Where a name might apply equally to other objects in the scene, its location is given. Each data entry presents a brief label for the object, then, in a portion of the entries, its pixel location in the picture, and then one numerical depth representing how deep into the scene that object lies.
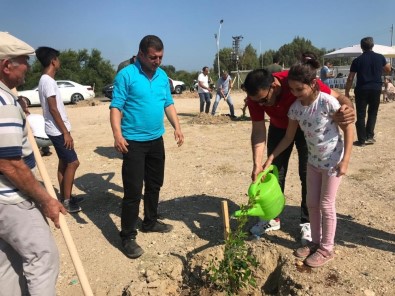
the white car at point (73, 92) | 20.56
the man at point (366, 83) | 6.81
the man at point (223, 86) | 11.86
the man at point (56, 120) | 3.97
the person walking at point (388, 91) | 13.94
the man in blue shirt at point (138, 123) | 3.24
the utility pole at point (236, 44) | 39.05
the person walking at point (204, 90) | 11.59
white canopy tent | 18.94
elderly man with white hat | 1.92
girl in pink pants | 2.64
